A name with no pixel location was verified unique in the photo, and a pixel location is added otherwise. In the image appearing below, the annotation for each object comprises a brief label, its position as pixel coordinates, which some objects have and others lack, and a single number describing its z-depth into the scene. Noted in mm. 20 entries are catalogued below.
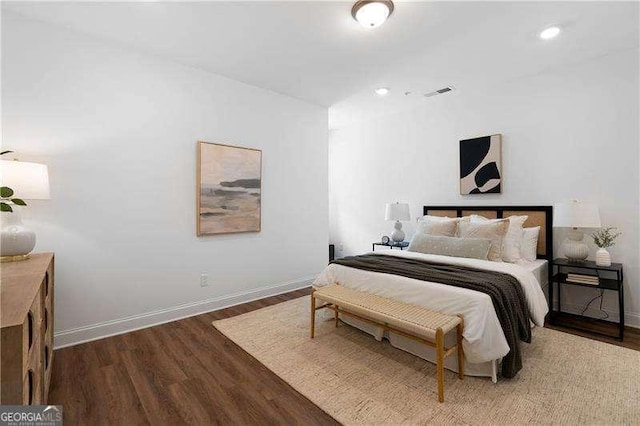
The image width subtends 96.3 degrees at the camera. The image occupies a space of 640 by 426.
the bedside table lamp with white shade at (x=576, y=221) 2740
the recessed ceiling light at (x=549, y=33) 2479
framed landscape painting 3229
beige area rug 1665
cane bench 1810
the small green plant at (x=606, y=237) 2862
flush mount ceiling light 2090
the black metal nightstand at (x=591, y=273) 2596
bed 1894
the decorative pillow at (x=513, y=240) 2994
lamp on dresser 1887
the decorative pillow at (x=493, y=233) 2942
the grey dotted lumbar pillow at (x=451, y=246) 2889
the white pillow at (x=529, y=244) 3146
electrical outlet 3268
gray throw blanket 1971
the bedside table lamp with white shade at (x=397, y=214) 4309
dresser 916
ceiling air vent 3750
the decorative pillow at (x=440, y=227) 3385
